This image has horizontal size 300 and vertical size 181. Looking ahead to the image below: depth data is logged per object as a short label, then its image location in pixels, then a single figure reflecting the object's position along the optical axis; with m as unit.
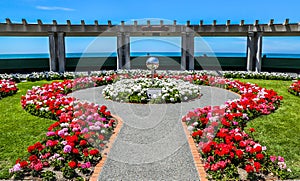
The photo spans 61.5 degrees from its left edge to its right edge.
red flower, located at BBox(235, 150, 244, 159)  5.16
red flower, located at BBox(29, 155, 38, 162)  5.04
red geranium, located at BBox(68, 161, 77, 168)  4.81
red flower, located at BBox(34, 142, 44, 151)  5.46
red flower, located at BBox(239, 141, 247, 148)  5.68
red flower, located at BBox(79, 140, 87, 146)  5.75
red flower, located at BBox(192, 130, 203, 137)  6.32
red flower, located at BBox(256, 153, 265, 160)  5.13
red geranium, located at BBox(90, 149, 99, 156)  5.39
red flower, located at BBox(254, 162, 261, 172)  4.78
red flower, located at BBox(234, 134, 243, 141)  5.91
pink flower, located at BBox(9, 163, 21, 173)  4.82
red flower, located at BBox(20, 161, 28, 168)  4.88
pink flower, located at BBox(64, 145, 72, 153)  5.44
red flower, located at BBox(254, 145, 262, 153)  5.35
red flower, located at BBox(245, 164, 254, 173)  4.79
